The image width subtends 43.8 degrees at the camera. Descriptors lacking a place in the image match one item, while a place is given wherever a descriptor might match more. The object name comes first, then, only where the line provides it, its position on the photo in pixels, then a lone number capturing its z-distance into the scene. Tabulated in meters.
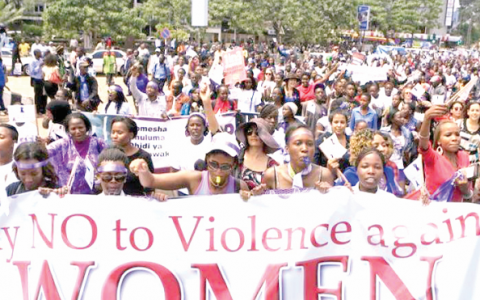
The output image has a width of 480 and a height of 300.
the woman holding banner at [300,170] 4.00
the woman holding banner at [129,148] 4.15
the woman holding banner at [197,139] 5.39
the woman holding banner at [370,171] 3.72
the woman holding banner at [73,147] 4.53
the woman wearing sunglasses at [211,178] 3.76
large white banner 3.41
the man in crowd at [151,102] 7.79
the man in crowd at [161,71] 15.52
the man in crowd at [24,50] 26.72
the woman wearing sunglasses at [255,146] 4.75
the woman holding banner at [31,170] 3.75
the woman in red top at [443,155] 3.92
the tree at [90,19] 34.06
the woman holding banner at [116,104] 7.36
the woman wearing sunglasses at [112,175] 3.58
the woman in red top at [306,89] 9.51
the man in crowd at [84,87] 9.80
